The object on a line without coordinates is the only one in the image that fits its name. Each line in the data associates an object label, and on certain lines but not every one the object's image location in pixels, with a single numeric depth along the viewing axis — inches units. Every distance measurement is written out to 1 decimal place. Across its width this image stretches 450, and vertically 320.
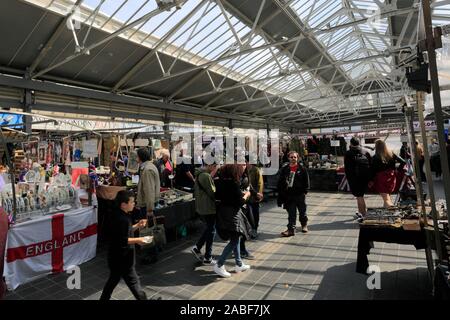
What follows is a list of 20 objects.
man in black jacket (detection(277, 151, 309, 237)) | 195.9
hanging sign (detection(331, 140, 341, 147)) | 414.0
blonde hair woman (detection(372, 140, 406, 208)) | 200.2
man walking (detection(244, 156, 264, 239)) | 183.6
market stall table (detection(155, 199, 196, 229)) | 174.4
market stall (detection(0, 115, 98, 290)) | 132.1
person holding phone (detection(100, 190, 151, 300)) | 97.0
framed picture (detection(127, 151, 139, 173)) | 213.9
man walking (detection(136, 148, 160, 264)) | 149.9
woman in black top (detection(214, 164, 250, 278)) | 133.4
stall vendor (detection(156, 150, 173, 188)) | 239.8
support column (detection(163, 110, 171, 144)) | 432.8
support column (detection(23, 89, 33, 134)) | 273.8
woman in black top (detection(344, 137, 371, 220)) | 209.9
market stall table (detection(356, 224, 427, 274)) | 109.3
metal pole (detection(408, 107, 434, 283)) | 103.9
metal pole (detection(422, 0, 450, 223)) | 67.3
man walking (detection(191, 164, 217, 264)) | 149.5
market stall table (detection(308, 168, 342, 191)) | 392.8
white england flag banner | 129.3
